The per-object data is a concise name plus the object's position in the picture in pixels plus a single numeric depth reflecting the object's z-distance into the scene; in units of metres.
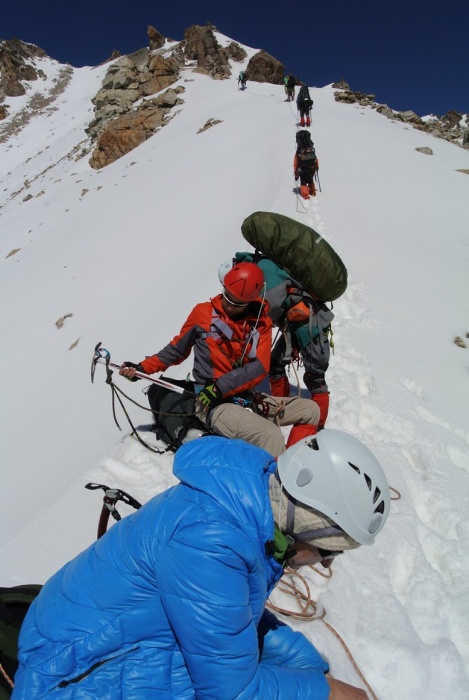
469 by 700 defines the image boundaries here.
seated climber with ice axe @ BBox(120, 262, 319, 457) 3.09
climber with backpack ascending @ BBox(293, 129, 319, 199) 10.52
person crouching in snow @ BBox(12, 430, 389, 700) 1.24
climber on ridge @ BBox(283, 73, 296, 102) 25.27
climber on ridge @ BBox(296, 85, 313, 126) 18.28
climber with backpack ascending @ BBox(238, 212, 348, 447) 3.60
